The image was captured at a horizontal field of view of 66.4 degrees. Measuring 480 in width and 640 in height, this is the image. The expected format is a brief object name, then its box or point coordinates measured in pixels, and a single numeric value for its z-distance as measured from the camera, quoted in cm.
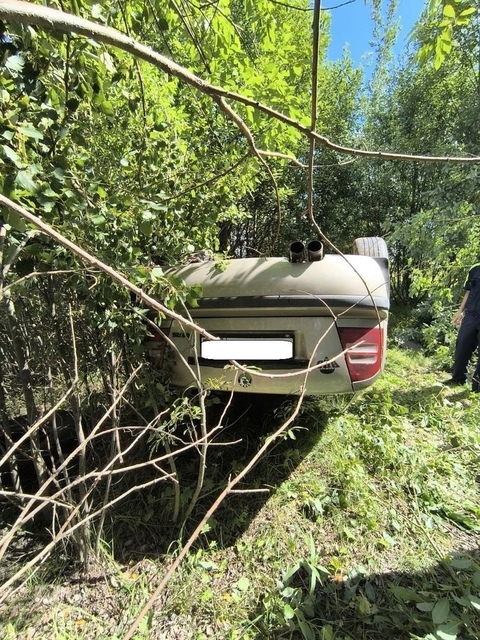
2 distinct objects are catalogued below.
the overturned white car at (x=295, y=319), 179
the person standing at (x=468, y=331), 379
